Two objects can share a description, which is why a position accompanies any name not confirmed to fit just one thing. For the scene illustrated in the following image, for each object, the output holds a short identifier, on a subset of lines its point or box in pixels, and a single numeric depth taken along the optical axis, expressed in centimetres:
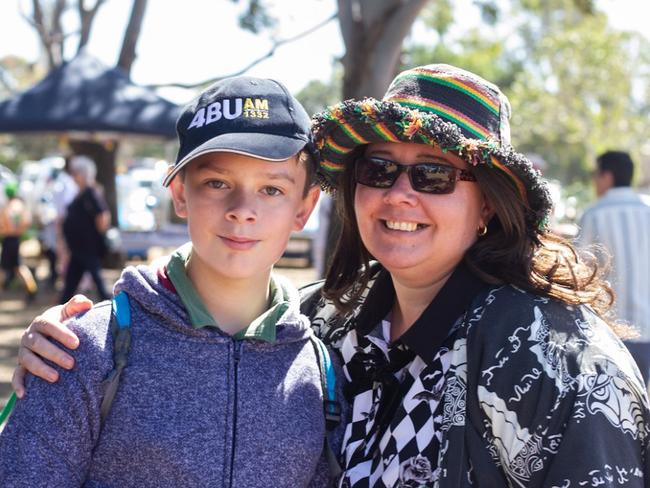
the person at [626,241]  556
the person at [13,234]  1231
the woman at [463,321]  204
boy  209
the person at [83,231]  1064
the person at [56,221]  1217
